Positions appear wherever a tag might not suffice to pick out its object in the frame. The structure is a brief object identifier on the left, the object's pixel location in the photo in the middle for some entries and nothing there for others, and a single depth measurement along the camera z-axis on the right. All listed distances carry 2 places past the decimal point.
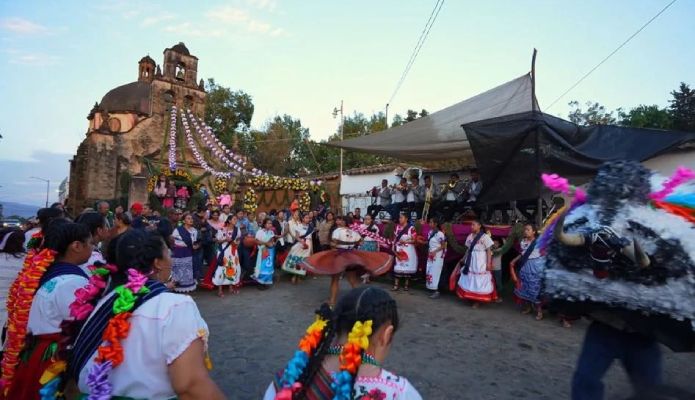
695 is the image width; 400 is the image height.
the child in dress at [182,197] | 18.05
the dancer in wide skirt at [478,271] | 7.66
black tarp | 6.72
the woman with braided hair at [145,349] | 1.69
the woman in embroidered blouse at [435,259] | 8.64
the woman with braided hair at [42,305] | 2.49
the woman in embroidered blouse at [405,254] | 9.09
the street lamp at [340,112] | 25.85
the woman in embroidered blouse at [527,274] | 7.05
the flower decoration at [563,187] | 2.82
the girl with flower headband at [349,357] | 1.61
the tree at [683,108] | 21.36
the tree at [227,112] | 38.03
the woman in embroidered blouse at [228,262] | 8.30
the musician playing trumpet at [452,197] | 10.46
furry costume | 2.35
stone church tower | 25.20
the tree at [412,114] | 28.20
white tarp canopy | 8.55
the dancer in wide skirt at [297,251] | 9.75
